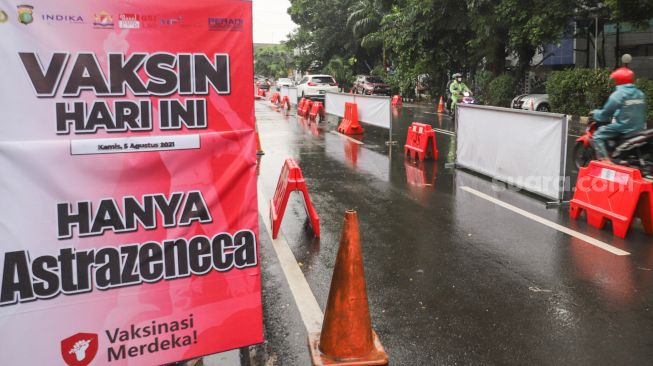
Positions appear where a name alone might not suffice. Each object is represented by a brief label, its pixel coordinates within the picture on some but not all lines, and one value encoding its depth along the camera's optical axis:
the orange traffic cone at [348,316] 3.72
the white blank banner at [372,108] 15.55
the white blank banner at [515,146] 8.09
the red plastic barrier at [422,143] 11.99
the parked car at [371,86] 37.47
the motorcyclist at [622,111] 7.98
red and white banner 2.89
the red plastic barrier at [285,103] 28.10
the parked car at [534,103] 22.28
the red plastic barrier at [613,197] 6.49
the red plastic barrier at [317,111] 21.44
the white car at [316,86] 34.09
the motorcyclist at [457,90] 18.86
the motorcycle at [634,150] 8.03
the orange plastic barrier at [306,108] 23.07
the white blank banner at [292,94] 30.72
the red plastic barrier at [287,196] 6.68
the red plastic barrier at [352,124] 17.03
